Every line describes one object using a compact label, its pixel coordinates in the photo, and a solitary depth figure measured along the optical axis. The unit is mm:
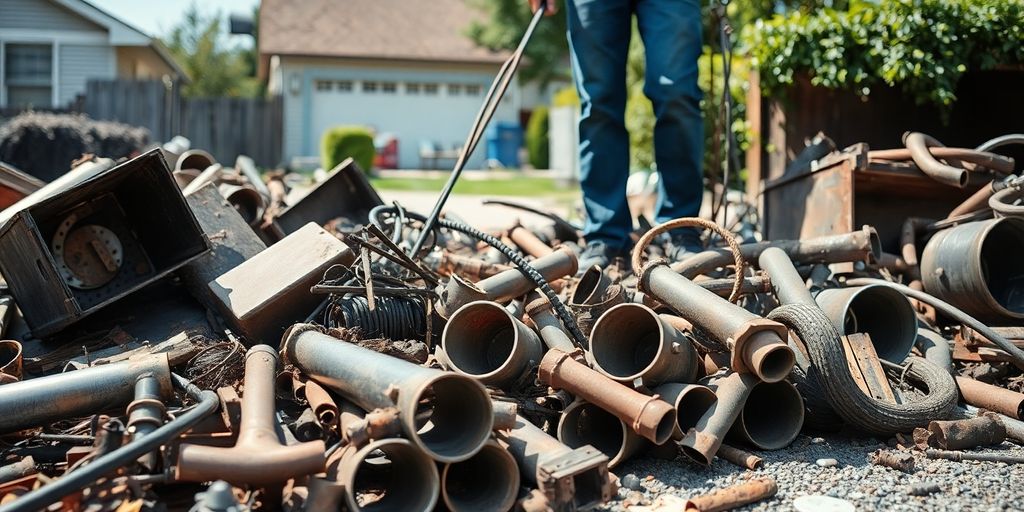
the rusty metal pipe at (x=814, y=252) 3805
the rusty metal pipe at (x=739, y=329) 2785
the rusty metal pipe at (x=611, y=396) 2570
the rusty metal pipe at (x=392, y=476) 2279
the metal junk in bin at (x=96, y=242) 3398
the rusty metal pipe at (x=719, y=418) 2666
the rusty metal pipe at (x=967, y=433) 2852
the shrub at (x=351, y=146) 21297
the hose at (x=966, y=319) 3320
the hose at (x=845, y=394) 2881
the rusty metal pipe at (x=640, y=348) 2842
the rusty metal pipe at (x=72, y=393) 2623
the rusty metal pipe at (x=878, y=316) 3451
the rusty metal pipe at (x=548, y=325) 3158
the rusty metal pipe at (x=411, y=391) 2330
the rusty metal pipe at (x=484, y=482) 2375
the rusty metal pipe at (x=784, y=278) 3482
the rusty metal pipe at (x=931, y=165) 4230
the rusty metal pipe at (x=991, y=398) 3086
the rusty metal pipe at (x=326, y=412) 2660
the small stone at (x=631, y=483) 2584
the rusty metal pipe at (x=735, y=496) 2395
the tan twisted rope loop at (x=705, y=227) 3410
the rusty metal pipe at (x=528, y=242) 4496
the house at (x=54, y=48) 20391
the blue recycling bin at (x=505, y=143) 27891
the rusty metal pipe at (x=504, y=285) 3266
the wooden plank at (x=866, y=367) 3131
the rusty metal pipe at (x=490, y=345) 2938
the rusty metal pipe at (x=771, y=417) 2867
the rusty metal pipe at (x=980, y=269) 3752
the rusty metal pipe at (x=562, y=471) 2363
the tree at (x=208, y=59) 41250
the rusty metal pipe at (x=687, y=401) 2795
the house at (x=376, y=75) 28469
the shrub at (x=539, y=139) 27344
